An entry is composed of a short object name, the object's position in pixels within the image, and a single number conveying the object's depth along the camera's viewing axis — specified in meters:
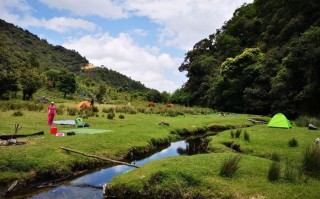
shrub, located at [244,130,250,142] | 21.87
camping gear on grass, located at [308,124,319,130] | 25.65
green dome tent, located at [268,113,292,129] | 28.09
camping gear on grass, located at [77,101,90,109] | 40.42
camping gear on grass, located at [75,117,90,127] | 25.41
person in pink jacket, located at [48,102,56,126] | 24.11
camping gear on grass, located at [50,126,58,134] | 20.86
